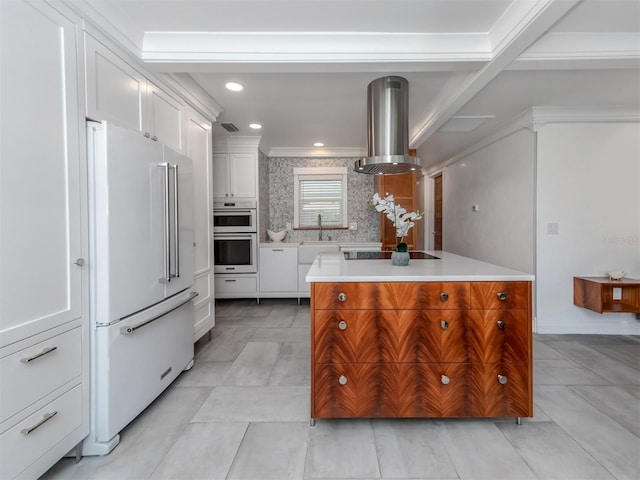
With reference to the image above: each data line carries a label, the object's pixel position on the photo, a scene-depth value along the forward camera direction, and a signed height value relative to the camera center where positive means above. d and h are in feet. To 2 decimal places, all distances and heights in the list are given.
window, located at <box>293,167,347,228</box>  16.99 +1.60
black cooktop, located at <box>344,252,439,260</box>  8.45 -0.76
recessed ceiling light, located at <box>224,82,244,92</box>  8.84 +4.20
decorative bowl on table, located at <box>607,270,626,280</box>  10.11 -1.54
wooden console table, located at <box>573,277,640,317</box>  9.70 -2.16
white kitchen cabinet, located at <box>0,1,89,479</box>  3.90 -0.17
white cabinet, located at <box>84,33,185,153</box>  5.44 +2.81
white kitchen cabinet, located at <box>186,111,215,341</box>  9.32 +0.44
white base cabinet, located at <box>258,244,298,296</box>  14.66 -1.89
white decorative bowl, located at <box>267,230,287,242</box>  15.62 -0.25
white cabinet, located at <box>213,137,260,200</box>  14.53 +2.85
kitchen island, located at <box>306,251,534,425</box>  5.72 -2.28
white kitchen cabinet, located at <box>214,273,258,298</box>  14.62 -2.58
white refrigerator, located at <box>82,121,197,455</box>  5.19 -0.77
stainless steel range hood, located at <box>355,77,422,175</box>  8.12 +2.85
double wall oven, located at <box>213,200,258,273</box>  14.34 -0.26
